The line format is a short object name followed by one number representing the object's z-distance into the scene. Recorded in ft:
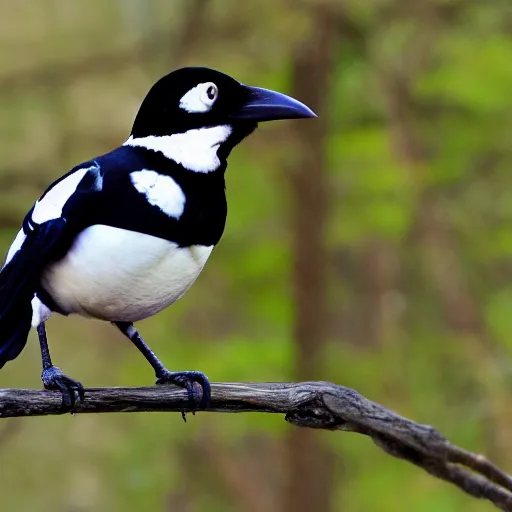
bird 15.36
